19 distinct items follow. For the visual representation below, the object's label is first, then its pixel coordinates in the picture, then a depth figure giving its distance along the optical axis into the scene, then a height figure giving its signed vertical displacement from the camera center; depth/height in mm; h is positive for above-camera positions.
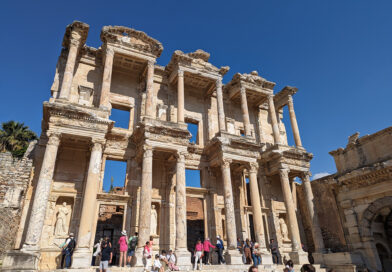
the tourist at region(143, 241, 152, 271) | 10781 +257
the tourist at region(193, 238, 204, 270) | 12750 +431
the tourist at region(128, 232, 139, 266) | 12657 +764
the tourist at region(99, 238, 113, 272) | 9781 +320
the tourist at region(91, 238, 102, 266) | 10678 +574
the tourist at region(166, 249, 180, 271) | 11914 +56
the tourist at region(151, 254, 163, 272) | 10273 -103
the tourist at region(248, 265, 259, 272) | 4609 -136
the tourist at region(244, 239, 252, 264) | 14539 +326
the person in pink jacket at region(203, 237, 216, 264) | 13539 +577
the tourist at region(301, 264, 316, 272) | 4883 -158
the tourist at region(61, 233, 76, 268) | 11414 +621
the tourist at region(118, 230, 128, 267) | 11662 +637
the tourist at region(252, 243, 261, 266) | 14289 +166
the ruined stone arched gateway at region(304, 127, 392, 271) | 12328 +2463
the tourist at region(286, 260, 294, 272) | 7230 -156
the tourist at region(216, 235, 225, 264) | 14523 +553
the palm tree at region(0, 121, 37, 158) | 26562 +11548
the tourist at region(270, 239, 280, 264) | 15927 +477
